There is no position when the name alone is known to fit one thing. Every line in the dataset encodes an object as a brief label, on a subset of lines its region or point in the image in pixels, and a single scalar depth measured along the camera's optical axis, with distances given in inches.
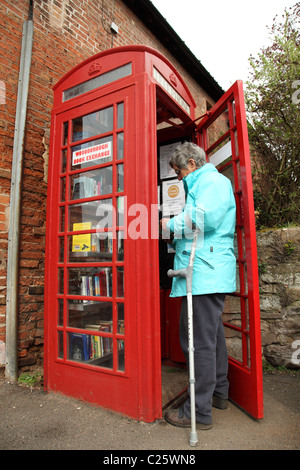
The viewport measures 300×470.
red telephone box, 95.9
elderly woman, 90.5
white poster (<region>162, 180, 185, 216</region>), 151.6
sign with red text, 109.5
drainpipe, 122.6
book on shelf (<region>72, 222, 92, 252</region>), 112.2
